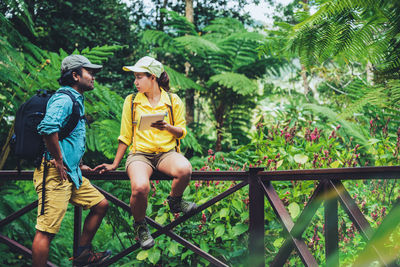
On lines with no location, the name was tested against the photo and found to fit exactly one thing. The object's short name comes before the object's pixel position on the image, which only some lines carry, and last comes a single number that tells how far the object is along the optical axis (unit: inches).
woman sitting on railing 92.7
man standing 84.7
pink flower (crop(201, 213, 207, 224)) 124.6
